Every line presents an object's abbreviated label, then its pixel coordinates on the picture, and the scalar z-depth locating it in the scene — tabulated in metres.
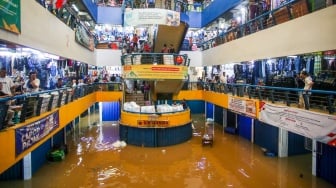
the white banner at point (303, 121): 7.64
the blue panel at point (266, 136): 13.86
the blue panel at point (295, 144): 13.50
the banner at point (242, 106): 12.42
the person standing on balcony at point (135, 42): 19.43
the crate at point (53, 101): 9.04
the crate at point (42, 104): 7.94
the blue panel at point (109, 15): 25.67
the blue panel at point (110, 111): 23.45
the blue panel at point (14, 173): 10.58
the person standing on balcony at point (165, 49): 17.41
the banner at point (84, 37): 16.48
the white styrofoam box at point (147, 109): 16.38
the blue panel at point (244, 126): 17.09
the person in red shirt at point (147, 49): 18.63
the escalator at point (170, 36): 17.41
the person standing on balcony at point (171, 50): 17.48
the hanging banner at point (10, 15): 6.88
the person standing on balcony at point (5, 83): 7.79
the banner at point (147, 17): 13.62
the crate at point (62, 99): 10.02
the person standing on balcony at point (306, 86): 8.80
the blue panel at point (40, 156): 11.37
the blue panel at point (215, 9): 20.60
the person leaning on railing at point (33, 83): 9.53
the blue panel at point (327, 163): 10.24
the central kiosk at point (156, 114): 15.98
